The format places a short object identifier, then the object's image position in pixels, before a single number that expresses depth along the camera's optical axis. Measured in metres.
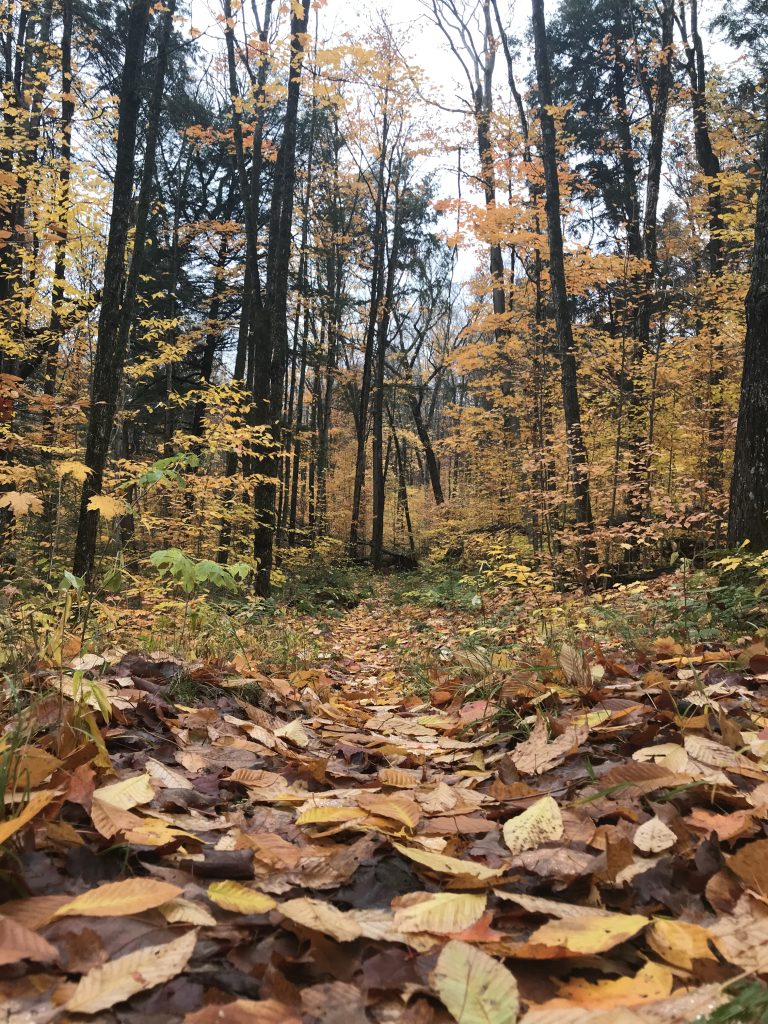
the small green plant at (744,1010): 0.76
